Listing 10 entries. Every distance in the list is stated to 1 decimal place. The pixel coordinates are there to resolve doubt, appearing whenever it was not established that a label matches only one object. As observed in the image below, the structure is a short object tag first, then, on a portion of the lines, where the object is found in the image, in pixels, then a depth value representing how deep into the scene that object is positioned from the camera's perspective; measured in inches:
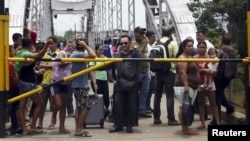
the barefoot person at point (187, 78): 392.7
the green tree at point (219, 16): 1941.4
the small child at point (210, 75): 418.9
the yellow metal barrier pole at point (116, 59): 371.9
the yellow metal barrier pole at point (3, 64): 372.5
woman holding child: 416.8
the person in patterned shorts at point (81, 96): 391.5
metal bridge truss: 850.8
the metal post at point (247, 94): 372.8
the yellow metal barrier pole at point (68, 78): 375.6
